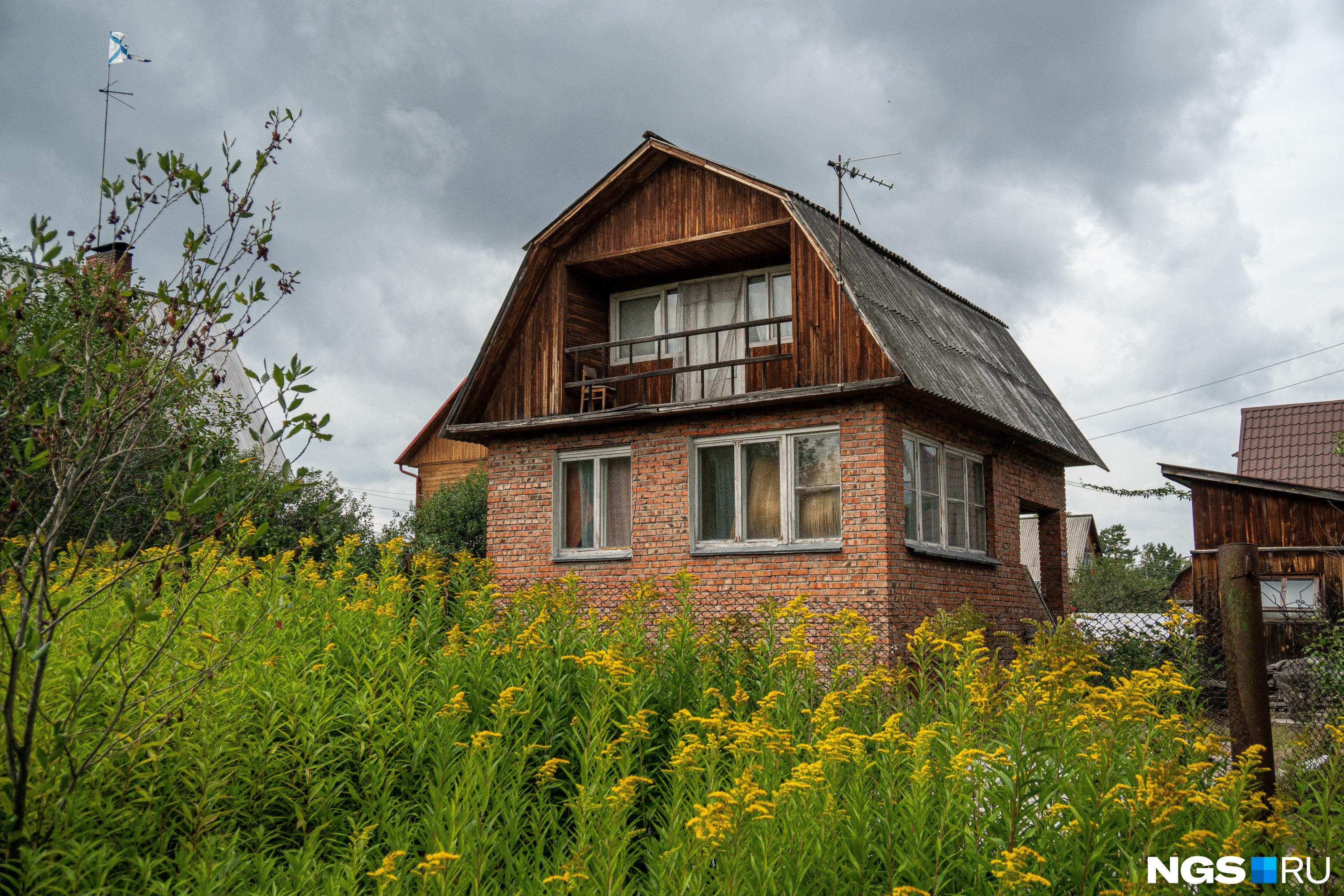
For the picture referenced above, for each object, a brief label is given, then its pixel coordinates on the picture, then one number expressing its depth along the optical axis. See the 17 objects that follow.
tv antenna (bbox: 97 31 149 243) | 7.07
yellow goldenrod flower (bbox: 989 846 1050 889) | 3.21
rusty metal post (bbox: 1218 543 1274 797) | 4.70
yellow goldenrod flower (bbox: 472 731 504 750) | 3.89
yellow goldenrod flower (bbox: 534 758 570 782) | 4.18
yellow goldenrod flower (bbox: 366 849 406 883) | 3.19
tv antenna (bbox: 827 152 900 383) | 12.27
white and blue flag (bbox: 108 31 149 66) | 7.11
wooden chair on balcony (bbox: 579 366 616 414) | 14.83
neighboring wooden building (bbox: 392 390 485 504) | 29.50
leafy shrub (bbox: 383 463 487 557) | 23.22
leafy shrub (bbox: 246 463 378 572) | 18.19
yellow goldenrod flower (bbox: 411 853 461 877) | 3.06
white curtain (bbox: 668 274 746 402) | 14.38
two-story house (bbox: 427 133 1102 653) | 12.26
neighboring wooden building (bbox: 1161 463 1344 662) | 17.56
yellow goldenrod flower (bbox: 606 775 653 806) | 3.50
